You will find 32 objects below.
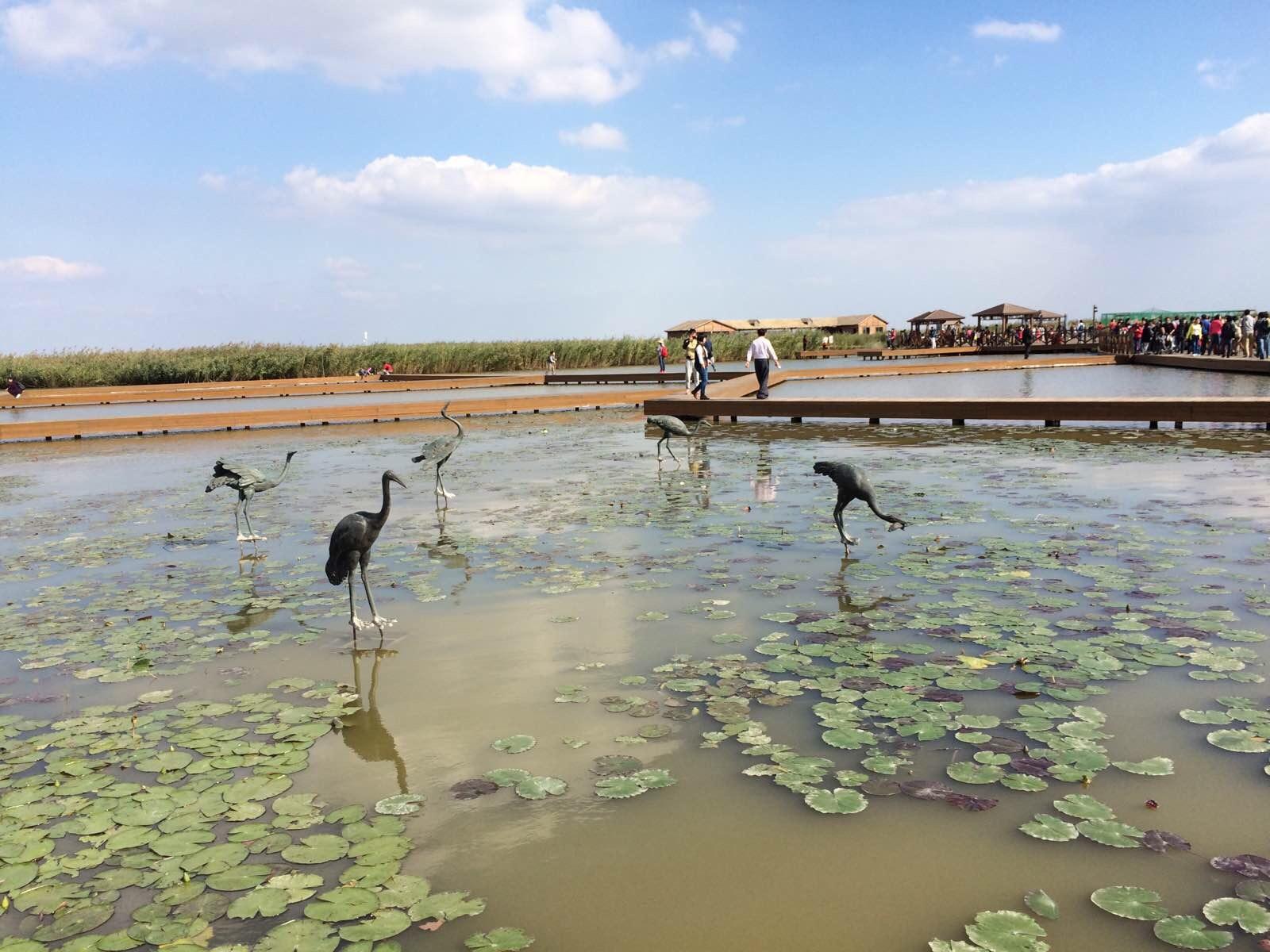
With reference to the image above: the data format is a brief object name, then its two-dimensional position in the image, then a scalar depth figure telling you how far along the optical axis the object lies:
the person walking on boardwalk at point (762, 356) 17.30
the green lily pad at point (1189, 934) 2.25
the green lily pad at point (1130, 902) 2.38
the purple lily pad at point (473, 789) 3.19
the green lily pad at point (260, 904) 2.54
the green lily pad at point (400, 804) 3.09
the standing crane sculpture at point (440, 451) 8.77
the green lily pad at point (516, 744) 3.52
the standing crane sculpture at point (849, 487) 6.16
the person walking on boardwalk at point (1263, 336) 24.94
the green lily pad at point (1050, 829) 2.76
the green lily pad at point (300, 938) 2.39
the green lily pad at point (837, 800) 2.98
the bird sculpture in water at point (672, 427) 11.24
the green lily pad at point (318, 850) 2.80
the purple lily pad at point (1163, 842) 2.68
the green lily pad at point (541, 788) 3.18
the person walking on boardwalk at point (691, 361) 17.66
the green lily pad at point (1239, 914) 2.29
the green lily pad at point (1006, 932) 2.29
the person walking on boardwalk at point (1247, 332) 27.30
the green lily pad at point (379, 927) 2.42
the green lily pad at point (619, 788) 3.15
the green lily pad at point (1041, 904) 2.42
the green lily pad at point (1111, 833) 2.71
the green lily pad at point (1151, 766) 3.10
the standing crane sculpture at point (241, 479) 7.34
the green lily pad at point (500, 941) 2.38
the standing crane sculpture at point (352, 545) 4.80
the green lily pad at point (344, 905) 2.50
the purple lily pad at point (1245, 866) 2.52
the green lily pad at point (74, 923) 2.49
